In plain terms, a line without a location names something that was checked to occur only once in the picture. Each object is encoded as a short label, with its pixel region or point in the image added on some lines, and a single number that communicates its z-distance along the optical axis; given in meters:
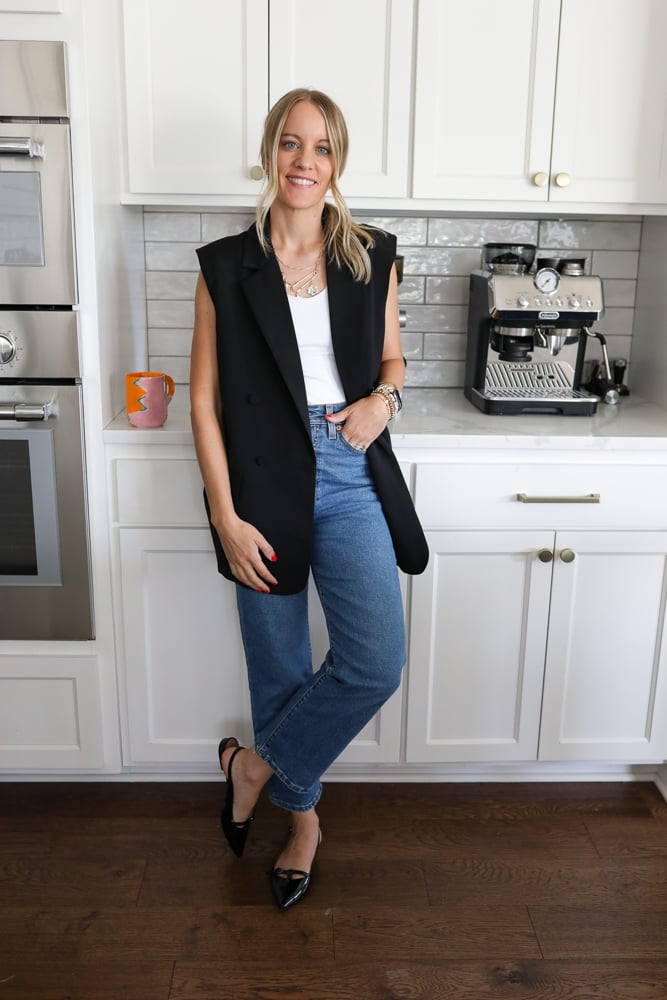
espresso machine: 2.13
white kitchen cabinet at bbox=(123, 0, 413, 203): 2.05
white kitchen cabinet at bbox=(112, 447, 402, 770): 2.04
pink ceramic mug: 1.99
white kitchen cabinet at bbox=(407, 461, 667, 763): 2.06
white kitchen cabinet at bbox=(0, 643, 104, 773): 2.12
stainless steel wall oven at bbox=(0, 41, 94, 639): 1.80
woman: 1.70
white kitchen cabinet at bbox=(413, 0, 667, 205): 2.09
